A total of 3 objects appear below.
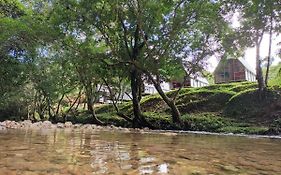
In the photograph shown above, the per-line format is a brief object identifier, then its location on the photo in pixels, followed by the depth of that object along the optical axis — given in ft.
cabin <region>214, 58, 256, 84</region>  71.53
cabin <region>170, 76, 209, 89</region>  79.21
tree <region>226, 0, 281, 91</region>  22.96
